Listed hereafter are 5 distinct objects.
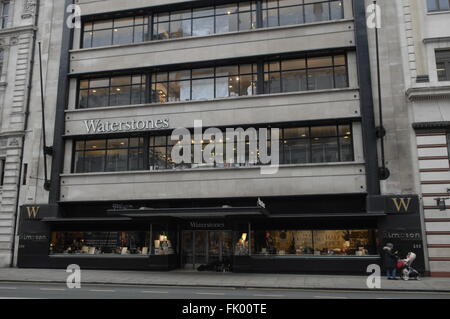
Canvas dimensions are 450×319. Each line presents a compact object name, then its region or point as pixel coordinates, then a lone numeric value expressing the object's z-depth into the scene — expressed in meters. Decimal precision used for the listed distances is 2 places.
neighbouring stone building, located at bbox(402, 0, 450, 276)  22.23
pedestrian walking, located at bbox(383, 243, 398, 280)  20.77
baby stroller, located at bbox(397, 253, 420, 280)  20.45
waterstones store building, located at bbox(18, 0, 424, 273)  24.34
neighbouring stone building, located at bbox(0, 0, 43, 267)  29.20
